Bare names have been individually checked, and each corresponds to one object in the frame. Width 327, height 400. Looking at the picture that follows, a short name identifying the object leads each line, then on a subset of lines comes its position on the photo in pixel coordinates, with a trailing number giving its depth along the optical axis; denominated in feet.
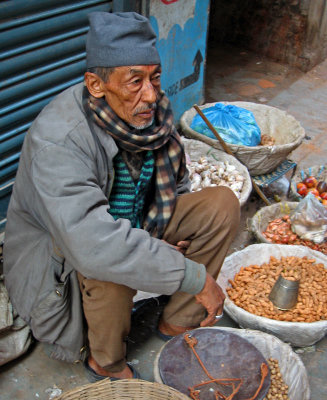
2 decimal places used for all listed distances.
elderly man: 6.21
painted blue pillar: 13.09
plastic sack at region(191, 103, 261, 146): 13.08
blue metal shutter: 8.60
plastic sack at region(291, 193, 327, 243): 11.01
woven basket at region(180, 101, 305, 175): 12.66
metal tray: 7.28
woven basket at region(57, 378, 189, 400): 6.56
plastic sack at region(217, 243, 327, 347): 8.23
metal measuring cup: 8.95
